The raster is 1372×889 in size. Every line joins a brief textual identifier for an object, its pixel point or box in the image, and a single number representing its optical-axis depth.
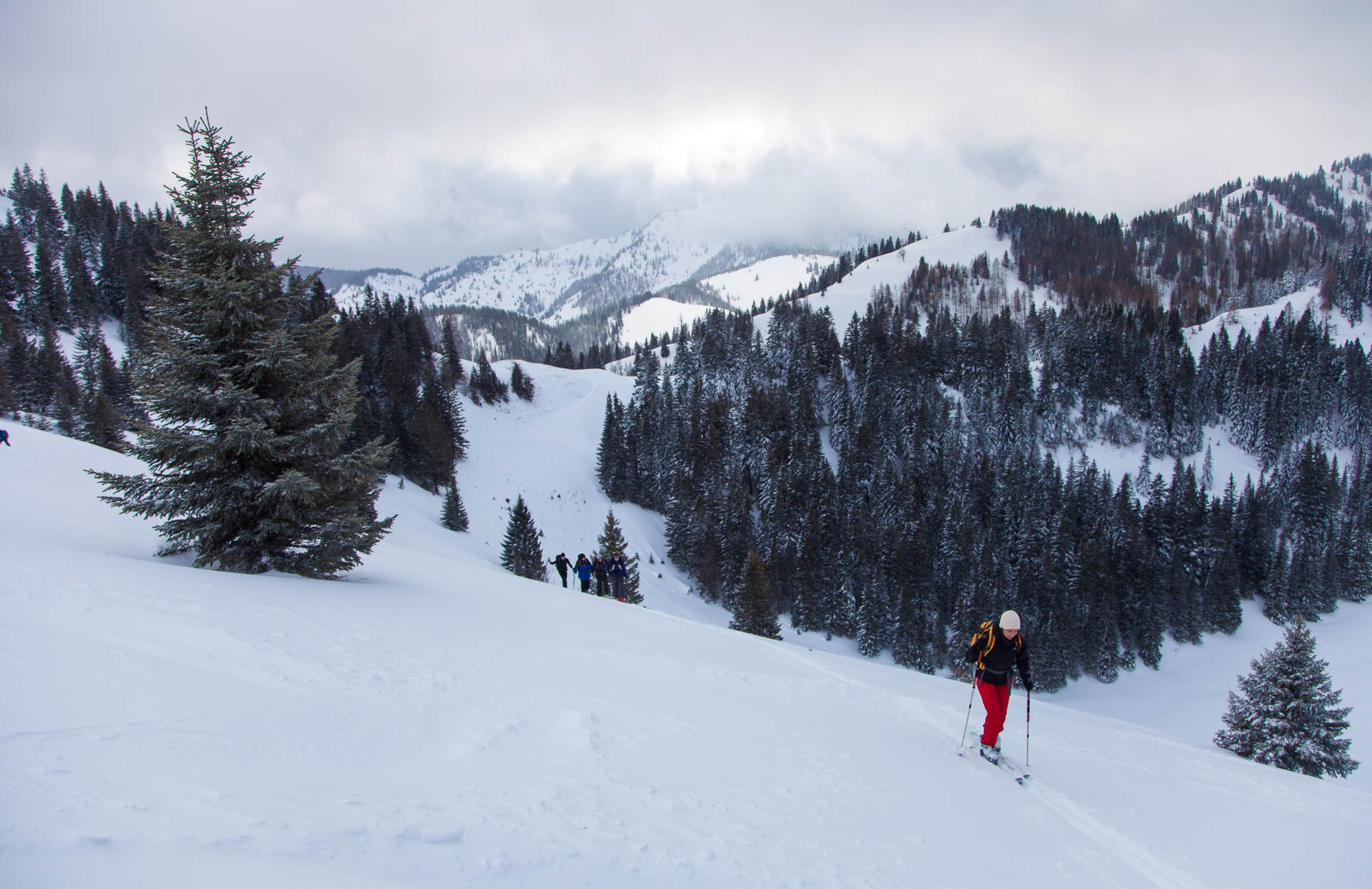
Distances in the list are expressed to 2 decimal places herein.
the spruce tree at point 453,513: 49.47
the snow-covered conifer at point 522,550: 42.03
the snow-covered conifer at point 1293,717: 22.25
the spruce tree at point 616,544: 39.22
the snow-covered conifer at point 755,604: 39.25
